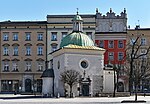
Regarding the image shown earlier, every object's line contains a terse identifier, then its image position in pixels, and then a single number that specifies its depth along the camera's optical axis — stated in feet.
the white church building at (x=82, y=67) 219.41
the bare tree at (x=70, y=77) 210.16
